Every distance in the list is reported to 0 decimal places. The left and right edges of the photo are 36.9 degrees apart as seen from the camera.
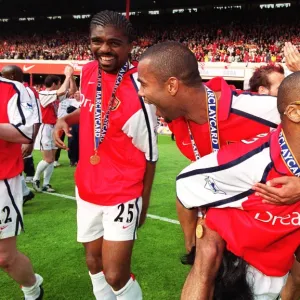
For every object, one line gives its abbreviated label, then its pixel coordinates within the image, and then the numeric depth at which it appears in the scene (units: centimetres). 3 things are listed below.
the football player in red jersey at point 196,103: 198
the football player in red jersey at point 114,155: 264
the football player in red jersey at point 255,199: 167
